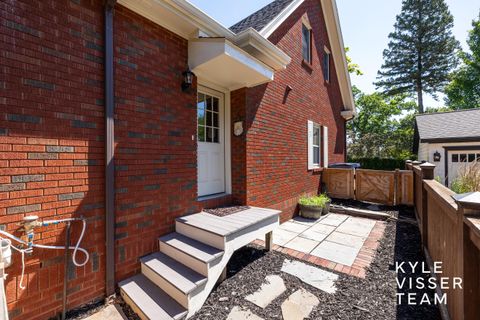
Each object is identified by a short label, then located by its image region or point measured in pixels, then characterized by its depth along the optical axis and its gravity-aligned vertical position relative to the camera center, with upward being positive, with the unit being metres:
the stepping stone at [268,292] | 2.51 -1.66
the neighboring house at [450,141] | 9.23 +0.66
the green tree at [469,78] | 17.75 +6.57
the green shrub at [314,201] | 5.68 -1.19
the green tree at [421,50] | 18.64 +9.63
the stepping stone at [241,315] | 2.27 -1.68
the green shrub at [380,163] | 14.69 -0.46
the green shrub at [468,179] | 3.55 -0.40
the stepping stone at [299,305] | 2.29 -1.66
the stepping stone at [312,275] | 2.76 -1.63
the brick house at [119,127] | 2.12 +0.43
